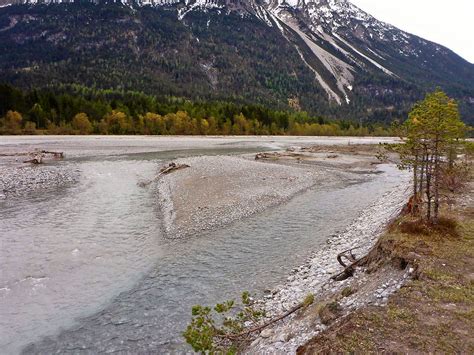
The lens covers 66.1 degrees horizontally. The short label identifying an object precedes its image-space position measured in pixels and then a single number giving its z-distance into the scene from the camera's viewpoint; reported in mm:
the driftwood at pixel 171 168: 42769
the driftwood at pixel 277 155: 63512
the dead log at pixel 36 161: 52000
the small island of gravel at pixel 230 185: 24953
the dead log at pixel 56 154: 60188
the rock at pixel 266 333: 11059
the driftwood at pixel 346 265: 14159
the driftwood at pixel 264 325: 11049
